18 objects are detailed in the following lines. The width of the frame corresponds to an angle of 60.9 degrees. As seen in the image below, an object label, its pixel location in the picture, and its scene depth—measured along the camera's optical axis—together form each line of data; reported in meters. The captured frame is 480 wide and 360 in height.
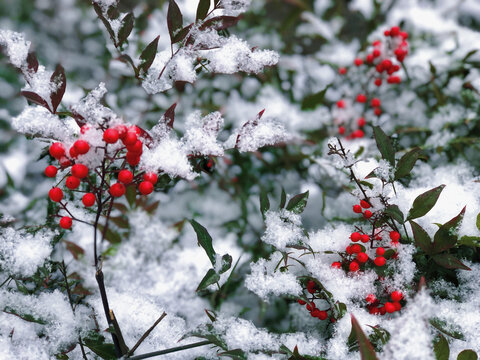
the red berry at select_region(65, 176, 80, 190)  0.58
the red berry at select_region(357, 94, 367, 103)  1.30
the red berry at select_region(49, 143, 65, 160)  0.57
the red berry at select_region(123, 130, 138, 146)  0.55
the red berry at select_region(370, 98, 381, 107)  1.28
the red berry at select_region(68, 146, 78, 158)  0.57
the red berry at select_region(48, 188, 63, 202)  0.62
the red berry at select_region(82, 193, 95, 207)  0.60
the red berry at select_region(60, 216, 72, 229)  0.65
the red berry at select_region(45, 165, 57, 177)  0.62
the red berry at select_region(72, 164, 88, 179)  0.56
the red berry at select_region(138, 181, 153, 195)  0.59
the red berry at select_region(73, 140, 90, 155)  0.55
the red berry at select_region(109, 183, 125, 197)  0.57
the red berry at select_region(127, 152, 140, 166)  0.58
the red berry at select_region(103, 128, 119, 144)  0.54
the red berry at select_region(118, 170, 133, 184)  0.58
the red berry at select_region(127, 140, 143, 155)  0.56
